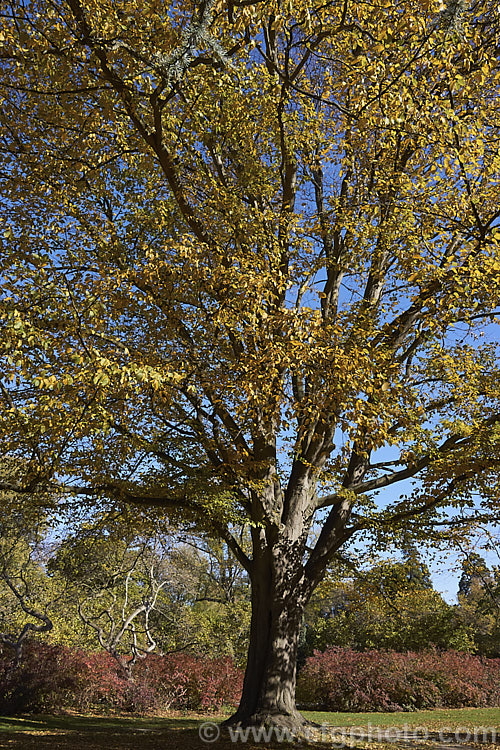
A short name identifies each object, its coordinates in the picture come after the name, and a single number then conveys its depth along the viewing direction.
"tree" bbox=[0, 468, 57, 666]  9.39
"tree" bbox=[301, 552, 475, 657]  18.03
